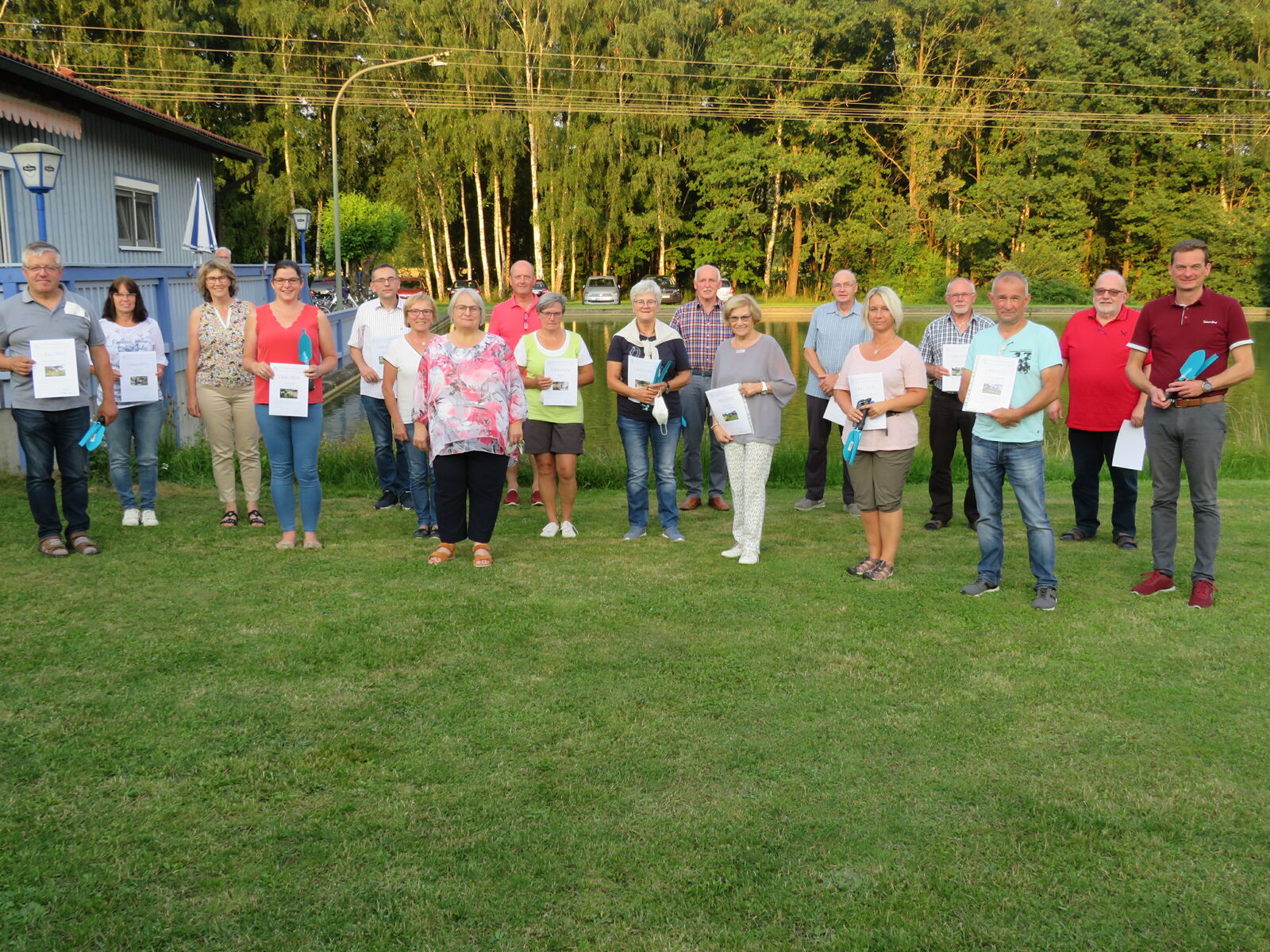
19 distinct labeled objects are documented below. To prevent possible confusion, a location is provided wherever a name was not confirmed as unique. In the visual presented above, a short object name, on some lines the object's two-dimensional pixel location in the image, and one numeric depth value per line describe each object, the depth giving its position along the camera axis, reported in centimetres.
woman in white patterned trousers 722
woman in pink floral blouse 679
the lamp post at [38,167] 1264
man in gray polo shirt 678
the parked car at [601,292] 4756
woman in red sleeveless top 710
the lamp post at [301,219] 2930
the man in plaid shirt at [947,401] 823
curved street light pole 2788
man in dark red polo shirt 591
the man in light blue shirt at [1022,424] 609
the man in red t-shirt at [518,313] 906
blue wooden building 1227
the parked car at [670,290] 4686
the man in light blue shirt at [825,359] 888
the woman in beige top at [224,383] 772
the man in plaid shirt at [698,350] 904
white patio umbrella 1574
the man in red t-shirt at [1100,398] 757
